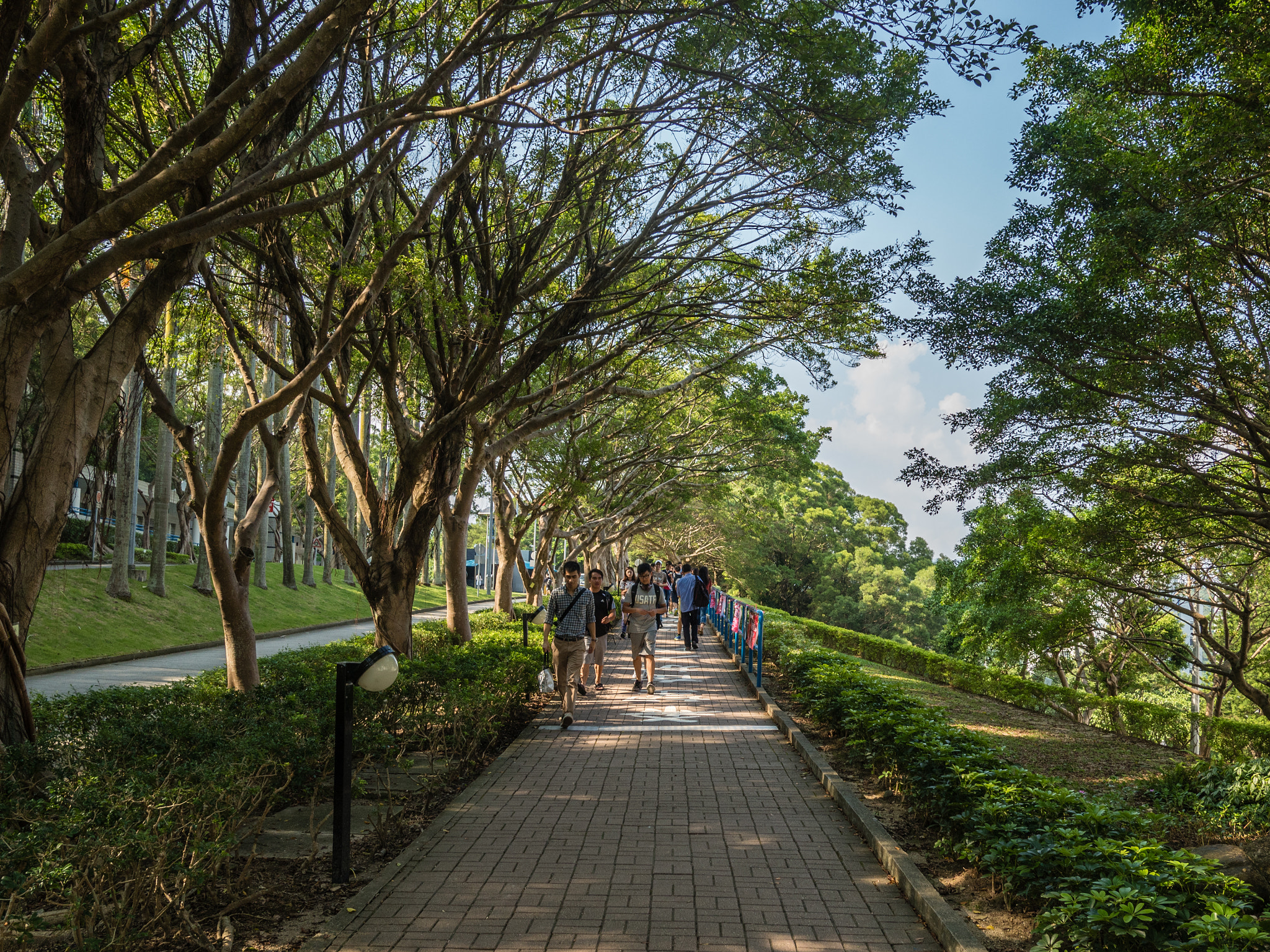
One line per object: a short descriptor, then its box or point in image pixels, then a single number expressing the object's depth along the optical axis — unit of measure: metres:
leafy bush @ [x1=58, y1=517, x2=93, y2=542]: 30.20
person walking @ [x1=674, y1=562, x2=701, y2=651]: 18.91
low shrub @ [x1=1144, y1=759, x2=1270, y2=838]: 7.18
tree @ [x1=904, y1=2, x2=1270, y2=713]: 7.90
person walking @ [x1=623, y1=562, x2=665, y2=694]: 12.72
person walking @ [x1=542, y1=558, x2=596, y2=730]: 10.32
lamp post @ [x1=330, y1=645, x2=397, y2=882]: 4.80
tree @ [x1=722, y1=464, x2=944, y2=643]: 52.16
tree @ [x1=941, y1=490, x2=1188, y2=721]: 12.73
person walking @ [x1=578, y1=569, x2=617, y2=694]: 11.30
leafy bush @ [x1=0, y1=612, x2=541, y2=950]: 3.54
